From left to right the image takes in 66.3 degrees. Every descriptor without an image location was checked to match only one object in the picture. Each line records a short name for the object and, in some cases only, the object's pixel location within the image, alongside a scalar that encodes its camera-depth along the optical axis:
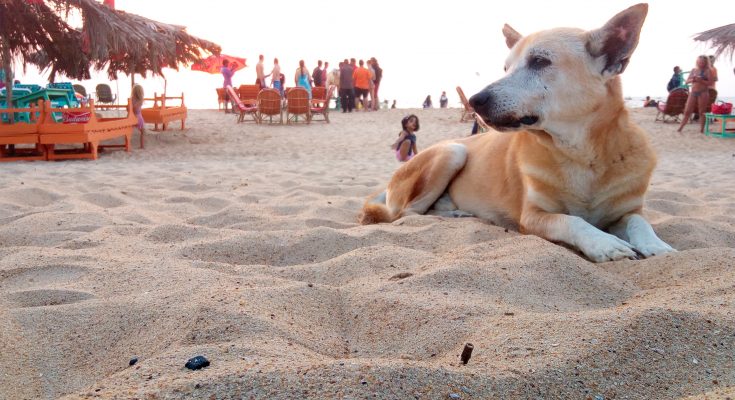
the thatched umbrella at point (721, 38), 13.42
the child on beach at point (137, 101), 11.58
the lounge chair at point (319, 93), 19.48
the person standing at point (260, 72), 20.42
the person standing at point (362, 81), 20.86
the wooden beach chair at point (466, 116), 17.38
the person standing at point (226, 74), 19.38
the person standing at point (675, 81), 18.89
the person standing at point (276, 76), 20.67
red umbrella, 20.69
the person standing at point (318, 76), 23.20
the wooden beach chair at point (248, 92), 20.48
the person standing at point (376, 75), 22.11
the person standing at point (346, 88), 20.38
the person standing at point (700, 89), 13.22
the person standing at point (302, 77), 19.36
